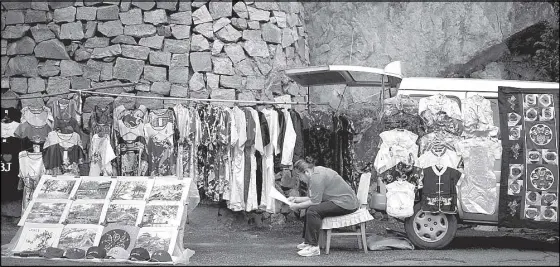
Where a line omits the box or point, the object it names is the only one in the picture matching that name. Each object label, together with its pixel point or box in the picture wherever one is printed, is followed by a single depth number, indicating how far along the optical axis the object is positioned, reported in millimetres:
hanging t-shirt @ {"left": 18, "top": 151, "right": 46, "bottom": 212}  11086
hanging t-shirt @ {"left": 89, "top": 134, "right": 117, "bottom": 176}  10969
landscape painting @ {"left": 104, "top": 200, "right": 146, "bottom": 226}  8805
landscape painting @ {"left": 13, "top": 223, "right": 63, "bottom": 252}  8719
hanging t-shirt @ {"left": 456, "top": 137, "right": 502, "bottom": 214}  9664
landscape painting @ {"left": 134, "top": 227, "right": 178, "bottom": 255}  8500
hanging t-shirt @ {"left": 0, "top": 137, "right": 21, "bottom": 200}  11312
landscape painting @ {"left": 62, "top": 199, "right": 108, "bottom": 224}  8883
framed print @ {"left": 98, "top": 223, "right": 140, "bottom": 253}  8586
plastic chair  9398
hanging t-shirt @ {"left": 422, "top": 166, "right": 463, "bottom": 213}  9664
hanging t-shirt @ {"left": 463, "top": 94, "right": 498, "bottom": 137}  9992
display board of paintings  8656
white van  9750
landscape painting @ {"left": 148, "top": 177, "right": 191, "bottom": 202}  9023
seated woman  9341
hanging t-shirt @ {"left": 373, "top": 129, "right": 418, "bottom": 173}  9945
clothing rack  10656
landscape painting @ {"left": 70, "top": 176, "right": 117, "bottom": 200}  9156
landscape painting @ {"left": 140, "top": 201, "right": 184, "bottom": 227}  8734
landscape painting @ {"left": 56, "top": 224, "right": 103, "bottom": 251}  8688
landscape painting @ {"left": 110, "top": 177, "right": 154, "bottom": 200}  9094
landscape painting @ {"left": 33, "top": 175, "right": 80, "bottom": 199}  9219
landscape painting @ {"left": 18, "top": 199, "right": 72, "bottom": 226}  8938
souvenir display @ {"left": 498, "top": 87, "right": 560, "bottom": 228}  9516
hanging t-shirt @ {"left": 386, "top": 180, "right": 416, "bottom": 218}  9594
